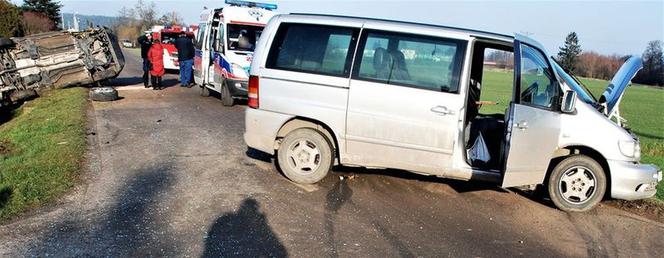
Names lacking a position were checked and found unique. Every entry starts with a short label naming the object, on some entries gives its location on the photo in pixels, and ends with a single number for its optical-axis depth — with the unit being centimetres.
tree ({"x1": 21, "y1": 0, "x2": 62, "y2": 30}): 5778
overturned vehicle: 1347
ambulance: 1241
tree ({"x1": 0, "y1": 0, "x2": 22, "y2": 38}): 4150
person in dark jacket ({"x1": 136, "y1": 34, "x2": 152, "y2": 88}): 1625
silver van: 553
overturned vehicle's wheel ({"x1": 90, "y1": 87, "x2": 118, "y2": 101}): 1323
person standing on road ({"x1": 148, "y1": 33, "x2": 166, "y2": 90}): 1563
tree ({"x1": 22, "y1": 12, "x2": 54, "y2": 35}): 4666
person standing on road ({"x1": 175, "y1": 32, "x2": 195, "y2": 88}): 1619
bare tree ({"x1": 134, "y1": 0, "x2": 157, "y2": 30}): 8175
